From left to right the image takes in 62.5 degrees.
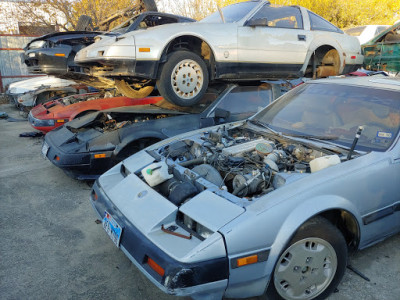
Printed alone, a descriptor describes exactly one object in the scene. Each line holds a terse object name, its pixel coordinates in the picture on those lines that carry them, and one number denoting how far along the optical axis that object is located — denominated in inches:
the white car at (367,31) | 441.7
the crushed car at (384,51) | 295.1
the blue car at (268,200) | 73.3
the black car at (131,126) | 162.6
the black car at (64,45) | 245.7
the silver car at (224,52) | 177.5
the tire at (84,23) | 314.0
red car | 229.6
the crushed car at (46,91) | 339.3
